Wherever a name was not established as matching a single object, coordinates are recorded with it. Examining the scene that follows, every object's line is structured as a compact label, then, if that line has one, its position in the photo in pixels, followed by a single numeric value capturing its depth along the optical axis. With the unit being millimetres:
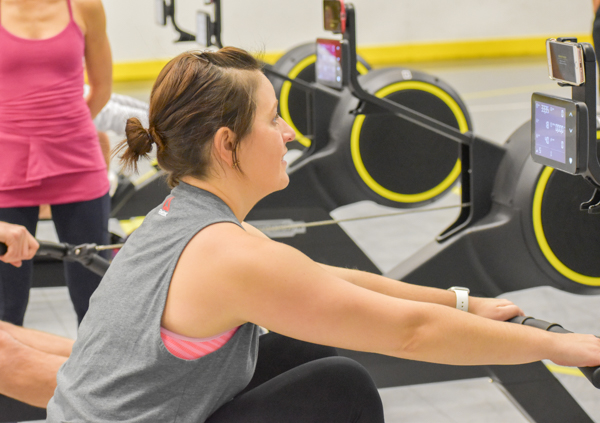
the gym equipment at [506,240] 4775
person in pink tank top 4134
